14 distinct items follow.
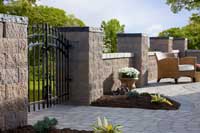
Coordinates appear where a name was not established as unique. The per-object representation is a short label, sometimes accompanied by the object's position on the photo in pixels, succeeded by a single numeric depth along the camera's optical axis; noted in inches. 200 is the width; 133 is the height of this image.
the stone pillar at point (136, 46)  442.9
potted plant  385.7
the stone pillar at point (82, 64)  313.7
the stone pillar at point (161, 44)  573.9
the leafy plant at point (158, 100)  306.0
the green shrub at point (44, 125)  187.5
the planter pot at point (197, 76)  499.8
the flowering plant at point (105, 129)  174.5
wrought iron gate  275.1
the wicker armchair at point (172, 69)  473.1
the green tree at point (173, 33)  838.8
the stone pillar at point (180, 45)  633.0
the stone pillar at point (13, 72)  196.9
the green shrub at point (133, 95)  325.1
